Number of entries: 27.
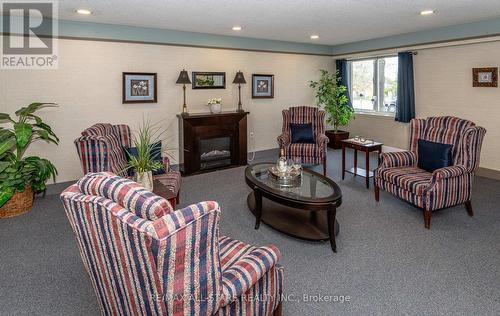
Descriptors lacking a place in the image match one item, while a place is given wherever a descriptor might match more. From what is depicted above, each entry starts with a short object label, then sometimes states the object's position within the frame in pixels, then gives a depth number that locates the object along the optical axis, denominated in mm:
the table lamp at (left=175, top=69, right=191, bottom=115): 5402
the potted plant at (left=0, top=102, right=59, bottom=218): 3691
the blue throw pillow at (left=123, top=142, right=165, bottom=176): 3975
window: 6887
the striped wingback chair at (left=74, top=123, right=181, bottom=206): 3283
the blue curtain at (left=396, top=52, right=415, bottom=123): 6172
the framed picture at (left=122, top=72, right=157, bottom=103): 5180
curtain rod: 6115
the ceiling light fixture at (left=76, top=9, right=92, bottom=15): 4066
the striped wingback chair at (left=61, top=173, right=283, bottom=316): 1285
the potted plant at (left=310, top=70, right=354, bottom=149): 7164
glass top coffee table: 2955
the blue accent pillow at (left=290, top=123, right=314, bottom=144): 5762
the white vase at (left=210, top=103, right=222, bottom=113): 5836
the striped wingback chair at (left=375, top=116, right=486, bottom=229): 3369
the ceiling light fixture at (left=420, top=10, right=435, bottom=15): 4298
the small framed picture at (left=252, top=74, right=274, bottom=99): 6562
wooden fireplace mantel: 5586
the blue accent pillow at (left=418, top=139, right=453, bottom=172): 3715
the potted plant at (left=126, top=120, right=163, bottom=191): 2822
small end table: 4816
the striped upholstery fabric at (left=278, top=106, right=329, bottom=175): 5398
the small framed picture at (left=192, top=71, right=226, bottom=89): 5844
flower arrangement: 5875
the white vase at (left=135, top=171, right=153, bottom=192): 2820
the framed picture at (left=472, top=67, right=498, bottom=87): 4973
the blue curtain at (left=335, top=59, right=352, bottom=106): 7559
